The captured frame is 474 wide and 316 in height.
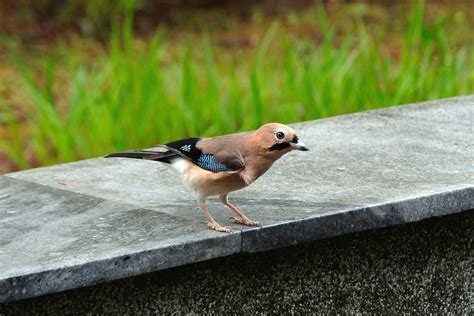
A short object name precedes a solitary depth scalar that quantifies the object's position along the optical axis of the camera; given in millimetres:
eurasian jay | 4641
